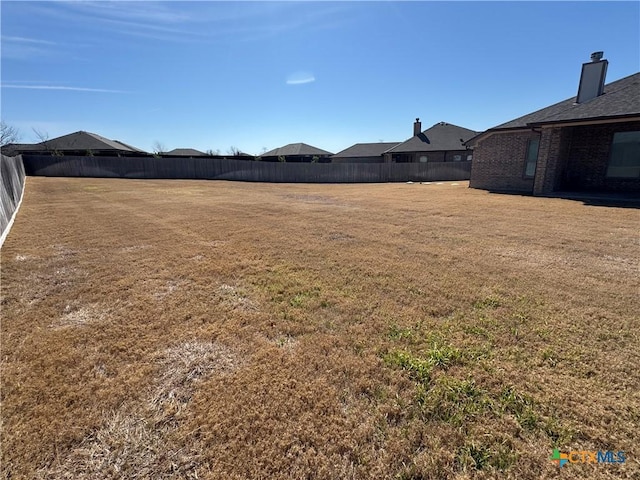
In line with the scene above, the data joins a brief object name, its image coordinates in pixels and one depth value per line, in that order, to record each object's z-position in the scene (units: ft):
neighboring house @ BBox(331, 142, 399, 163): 127.34
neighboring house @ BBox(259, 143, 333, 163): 133.63
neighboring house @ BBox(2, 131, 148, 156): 108.37
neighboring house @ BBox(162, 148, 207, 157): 157.46
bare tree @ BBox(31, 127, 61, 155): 103.76
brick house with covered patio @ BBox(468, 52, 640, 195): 35.99
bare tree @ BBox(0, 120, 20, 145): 119.03
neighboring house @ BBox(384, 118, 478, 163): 97.83
